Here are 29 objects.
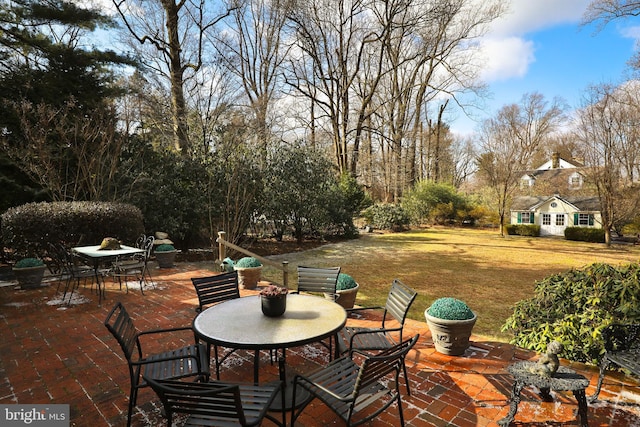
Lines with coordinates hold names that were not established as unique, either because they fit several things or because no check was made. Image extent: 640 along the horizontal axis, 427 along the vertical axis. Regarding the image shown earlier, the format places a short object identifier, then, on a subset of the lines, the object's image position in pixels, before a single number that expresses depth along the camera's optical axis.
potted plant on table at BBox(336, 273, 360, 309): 5.02
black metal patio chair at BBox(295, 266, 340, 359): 4.37
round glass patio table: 2.55
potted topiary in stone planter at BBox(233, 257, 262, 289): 6.79
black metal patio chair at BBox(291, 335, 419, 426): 2.14
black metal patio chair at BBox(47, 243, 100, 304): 6.11
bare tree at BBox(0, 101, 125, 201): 8.41
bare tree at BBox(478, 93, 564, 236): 20.50
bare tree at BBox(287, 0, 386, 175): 20.34
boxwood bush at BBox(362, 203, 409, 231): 21.66
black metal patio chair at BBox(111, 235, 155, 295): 7.08
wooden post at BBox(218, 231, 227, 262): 8.25
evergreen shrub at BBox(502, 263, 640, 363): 3.33
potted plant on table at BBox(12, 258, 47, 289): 6.66
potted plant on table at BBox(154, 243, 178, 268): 8.86
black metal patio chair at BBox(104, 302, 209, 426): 2.50
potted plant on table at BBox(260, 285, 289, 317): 3.03
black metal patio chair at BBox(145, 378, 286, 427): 1.80
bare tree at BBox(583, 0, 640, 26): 10.02
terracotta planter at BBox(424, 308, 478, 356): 3.72
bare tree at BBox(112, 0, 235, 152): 12.82
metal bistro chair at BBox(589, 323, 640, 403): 2.86
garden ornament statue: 2.61
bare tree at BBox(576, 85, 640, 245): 15.75
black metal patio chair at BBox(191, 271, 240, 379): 4.00
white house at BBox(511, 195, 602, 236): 21.20
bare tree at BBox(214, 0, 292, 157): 20.42
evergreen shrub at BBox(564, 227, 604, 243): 19.16
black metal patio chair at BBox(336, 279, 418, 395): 3.14
